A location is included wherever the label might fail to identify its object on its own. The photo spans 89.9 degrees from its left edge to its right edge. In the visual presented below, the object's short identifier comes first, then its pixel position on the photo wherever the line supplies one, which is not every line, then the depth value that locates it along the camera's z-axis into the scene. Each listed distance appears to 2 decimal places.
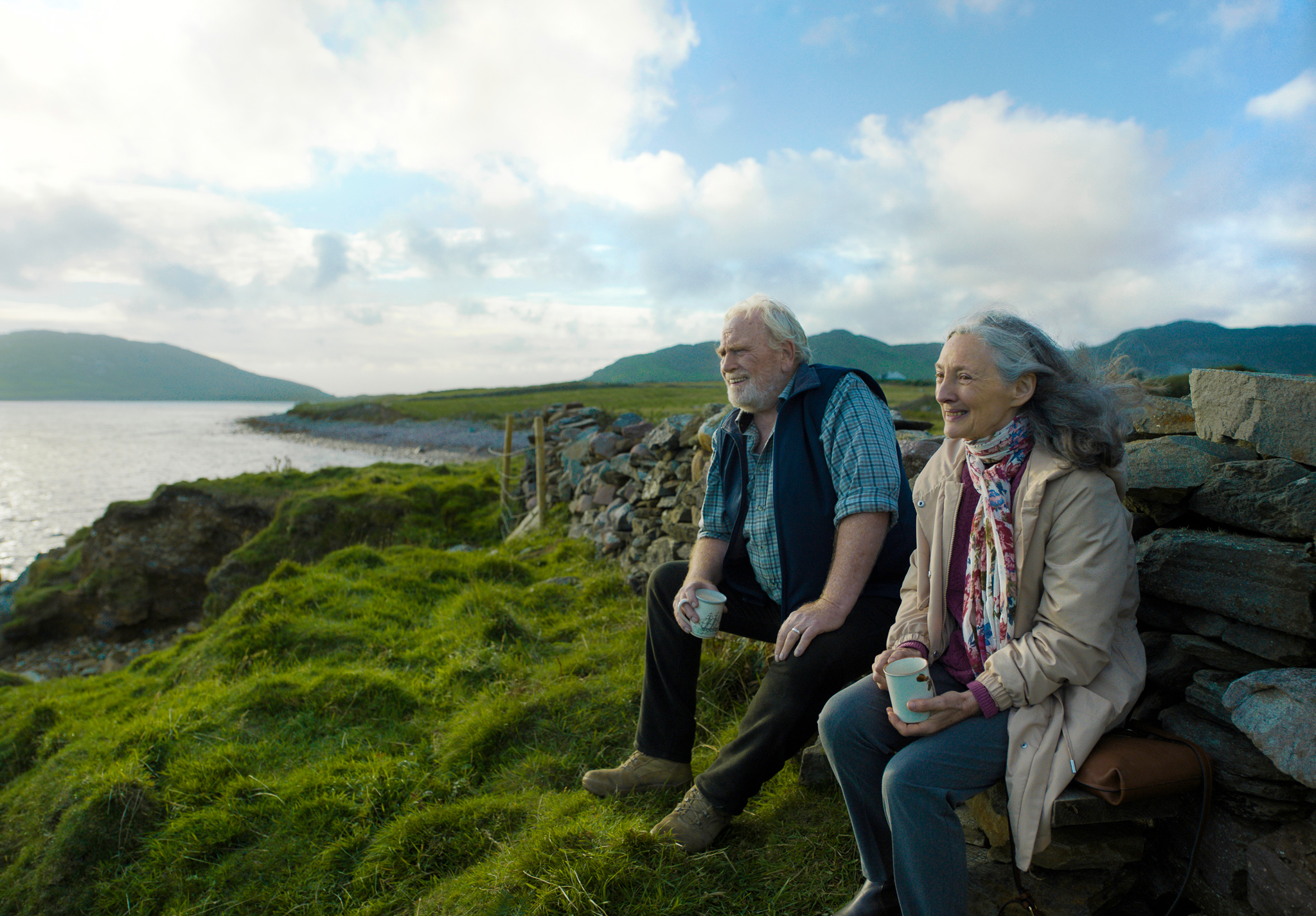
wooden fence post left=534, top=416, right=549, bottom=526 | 11.03
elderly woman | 2.02
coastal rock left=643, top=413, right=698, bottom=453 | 8.05
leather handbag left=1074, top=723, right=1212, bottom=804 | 1.90
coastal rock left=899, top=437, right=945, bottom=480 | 4.53
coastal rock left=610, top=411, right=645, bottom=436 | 10.79
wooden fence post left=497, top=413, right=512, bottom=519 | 12.27
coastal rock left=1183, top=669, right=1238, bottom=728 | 2.12
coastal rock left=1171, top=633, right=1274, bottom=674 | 2.16
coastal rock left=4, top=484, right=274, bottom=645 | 12.38
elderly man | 2.77
